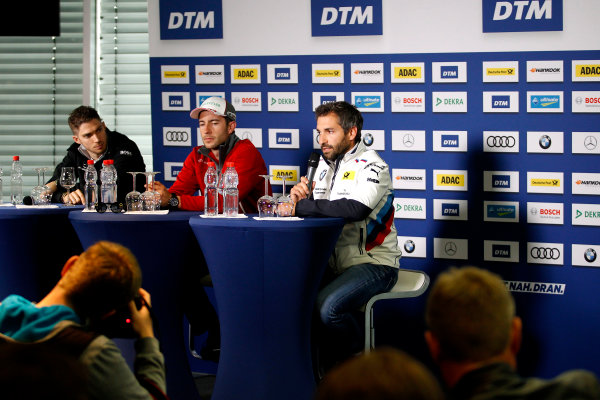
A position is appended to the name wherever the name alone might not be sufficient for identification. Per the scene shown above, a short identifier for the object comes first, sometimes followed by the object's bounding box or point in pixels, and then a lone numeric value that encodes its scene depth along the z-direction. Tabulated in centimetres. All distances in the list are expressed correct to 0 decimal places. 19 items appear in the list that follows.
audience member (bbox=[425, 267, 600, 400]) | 294
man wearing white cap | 867
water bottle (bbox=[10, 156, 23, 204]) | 905
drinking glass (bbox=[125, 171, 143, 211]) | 779
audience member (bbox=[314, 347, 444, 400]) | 207
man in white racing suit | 739
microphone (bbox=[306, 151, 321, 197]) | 798
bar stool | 729
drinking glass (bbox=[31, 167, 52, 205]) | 880
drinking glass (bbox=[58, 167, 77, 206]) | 873
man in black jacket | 923
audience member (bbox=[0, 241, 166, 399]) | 345
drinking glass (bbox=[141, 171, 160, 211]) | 777
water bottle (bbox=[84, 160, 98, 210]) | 822
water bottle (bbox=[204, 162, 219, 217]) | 756
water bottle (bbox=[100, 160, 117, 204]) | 811
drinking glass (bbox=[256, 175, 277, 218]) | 725
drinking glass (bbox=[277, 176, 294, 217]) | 729
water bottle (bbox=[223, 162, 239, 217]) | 744
